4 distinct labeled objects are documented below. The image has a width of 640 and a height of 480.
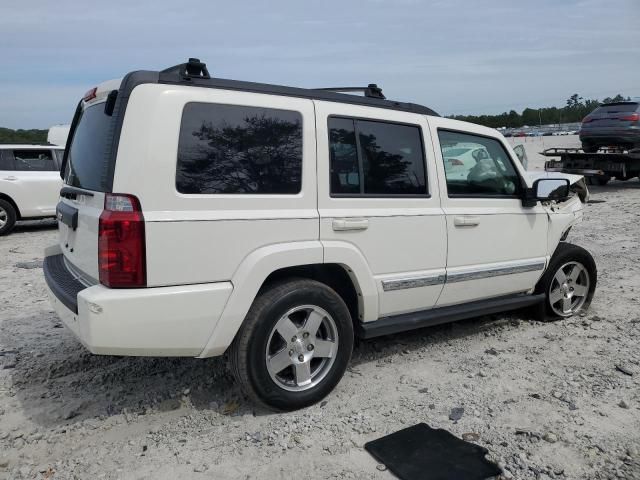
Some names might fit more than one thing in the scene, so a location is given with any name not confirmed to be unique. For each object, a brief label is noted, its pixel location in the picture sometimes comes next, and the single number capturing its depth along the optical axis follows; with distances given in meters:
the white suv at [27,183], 10.27
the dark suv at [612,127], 13.41
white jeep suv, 2.88
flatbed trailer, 13.66
